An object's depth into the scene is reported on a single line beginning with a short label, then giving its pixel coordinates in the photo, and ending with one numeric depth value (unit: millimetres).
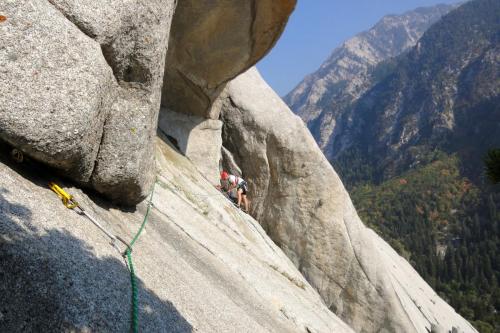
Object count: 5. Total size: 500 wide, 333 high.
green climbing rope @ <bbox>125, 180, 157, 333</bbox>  4931
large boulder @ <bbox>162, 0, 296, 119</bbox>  14211
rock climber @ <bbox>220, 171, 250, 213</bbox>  16688
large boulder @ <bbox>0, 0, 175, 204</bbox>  5082
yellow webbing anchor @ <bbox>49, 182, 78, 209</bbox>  5980
